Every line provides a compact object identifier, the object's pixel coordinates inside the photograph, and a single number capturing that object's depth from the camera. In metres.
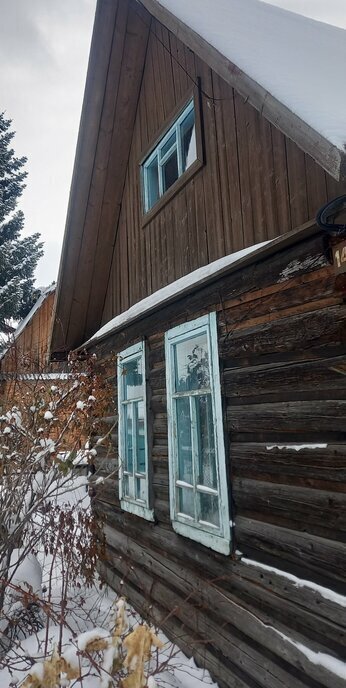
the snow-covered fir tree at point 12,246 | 16.22
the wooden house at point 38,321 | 18.20
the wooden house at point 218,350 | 2.88
